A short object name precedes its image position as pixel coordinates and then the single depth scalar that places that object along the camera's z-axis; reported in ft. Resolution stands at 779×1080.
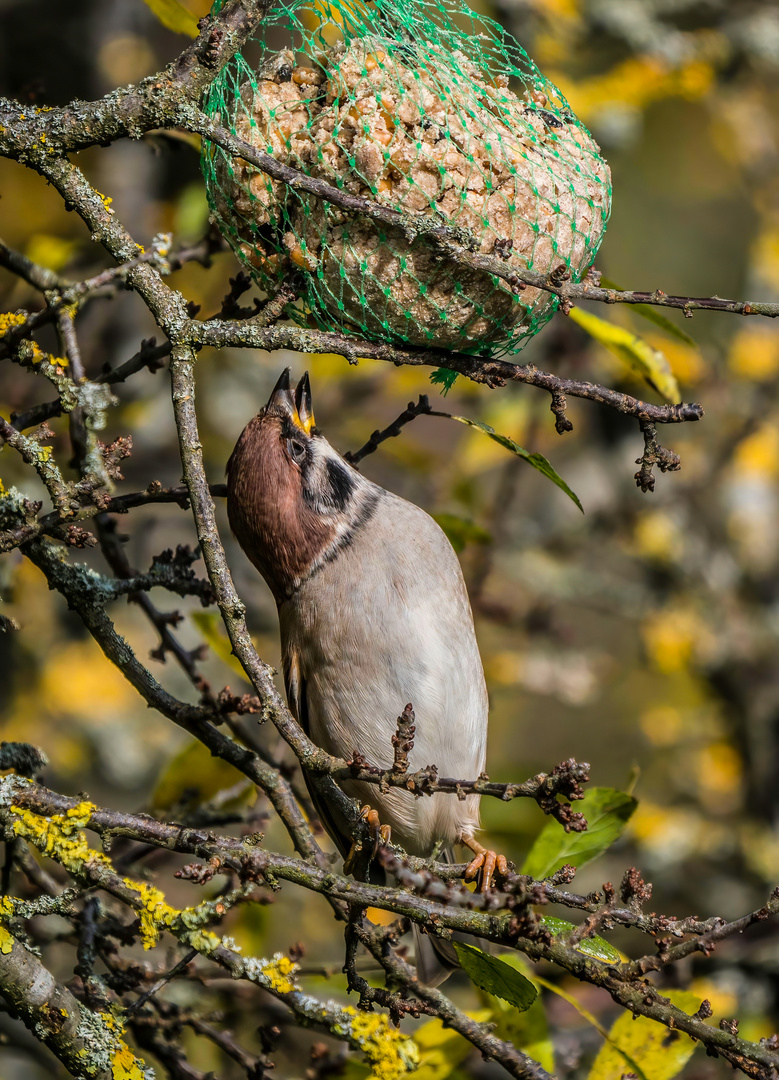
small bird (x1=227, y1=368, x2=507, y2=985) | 19.89
